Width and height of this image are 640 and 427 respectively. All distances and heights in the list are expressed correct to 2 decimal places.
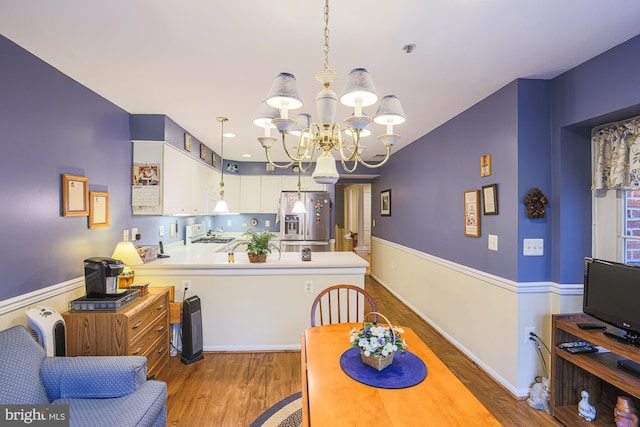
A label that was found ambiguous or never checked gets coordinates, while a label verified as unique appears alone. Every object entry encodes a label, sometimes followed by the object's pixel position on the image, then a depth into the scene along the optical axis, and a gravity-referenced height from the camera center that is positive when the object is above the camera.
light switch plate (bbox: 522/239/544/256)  2.35 -0.26
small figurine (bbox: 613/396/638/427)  1.80 -1.22
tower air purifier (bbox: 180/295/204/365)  2.80 -1.11
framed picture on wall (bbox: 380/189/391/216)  5.43 +0.24
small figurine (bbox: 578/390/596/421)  2.02 -1.33
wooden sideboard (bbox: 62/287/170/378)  2.10 -0.84
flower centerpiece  1.39 -0.62
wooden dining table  1.11 -0.76
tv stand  1.96 -1.20
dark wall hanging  2.29 +0.08
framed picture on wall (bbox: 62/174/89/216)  2.25 +0.16
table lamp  2.53 -0.39
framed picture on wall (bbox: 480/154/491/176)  2.69 +0.46
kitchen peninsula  3.06 -0.82
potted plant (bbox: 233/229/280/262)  3.08 -0.33
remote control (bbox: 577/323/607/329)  2.01 -0.76
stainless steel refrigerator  5.70 -0.09
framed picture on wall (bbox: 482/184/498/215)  2.60 +0.14
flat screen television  1.78 -0.52
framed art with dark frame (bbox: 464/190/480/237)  2.85 +0.02
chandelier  1.29 +0.51
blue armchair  1.48 -0.91
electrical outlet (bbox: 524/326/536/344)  2.36 -0.96
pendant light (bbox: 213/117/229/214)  3.80 +0.11
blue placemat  1.33 -0.75
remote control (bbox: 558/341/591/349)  2.11 -0.93
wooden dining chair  3.04 -0.96
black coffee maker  2.20 -0.45
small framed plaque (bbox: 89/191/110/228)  2.55 +0.06
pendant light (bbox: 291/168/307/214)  3.96 +0.11
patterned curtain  1.96 +0.41
